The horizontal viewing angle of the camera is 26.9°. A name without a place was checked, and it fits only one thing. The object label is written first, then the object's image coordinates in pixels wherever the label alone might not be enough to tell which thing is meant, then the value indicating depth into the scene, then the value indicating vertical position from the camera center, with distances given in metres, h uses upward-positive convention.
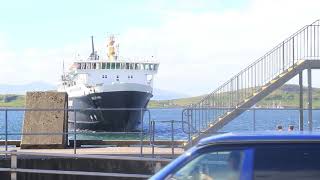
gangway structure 20.80 +0.93
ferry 55.31 +2.23
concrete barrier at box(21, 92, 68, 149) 19.12 -0.38
